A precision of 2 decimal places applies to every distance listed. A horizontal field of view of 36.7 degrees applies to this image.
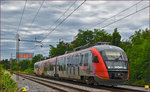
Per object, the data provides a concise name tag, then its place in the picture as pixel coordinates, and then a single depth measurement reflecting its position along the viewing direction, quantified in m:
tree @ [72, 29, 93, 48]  64.14
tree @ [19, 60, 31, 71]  114.88
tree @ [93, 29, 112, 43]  45.09
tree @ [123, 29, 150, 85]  19.22
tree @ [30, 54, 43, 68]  90.44
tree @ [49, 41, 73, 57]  63.44
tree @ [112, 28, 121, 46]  36.72
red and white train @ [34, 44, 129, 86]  16.25
